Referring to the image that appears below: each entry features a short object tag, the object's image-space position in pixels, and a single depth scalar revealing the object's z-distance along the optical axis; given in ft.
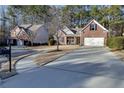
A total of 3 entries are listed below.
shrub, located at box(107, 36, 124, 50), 42.38
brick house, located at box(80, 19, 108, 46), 60.72
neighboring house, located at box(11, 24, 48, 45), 68.79
